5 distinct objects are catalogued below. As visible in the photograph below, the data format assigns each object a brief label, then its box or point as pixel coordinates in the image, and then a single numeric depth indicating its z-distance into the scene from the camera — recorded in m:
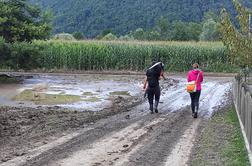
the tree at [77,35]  72.47
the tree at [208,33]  66.19
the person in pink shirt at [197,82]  15.85
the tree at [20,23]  28.39
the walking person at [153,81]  16.61
